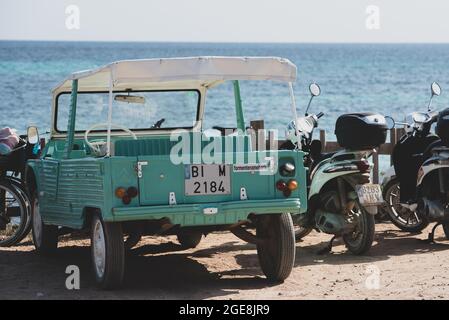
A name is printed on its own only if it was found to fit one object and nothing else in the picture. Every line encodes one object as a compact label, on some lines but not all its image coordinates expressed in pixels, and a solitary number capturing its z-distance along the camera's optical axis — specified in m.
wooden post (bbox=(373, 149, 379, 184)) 14.02
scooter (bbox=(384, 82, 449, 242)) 11.09
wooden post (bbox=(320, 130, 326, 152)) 13.84
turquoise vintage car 8.74
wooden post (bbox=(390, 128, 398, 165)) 13.67
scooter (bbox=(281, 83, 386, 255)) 10.61
